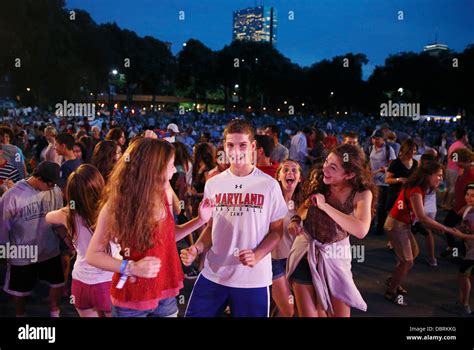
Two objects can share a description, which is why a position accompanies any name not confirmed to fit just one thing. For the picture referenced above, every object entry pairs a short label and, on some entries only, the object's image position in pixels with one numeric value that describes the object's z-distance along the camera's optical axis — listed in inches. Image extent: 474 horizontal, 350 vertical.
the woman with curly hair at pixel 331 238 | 134.6
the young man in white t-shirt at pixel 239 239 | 124.3
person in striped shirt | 227.1
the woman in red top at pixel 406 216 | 202.2
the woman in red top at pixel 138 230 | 101.8
